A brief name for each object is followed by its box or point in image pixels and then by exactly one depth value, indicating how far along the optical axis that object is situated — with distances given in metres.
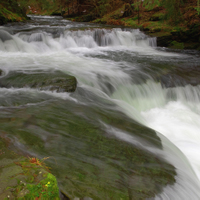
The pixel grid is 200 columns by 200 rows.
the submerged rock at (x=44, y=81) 4.54
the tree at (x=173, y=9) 12.66
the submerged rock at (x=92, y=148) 2.04
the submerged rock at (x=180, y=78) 6.59
